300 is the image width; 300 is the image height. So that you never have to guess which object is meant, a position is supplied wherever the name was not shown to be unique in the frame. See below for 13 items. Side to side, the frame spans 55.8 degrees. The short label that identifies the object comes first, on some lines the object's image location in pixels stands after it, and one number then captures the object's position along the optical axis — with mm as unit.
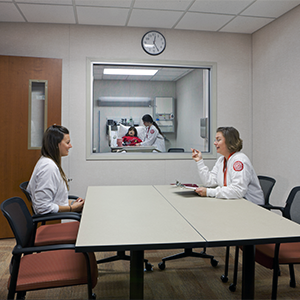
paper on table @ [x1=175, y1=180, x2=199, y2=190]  2456
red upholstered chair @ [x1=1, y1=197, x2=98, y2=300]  1460
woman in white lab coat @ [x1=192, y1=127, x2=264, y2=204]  2334
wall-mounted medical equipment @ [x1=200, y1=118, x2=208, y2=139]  4336
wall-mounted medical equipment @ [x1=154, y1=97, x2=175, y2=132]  4242
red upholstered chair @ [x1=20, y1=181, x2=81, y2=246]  2021
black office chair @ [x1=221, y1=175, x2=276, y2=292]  2291
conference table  1325
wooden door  3520
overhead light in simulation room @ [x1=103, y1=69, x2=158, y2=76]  4090
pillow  4141
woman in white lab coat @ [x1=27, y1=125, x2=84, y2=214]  2119
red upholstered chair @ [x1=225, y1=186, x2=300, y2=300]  1812
